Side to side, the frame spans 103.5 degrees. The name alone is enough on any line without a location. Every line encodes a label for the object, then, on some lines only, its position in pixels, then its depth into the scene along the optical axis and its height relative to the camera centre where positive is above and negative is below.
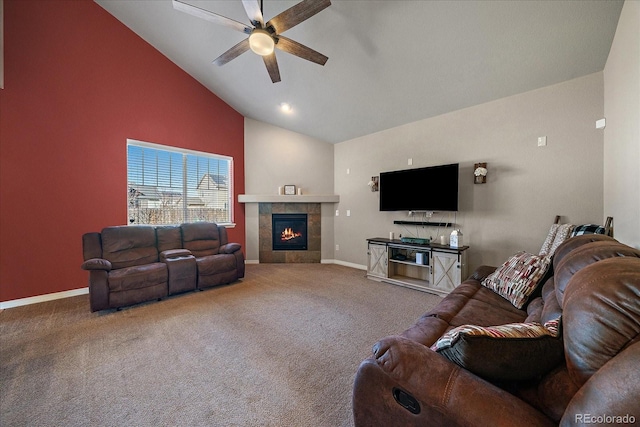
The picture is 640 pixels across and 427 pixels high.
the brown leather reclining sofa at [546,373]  0.65 -0.56
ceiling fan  2.18 +1.74
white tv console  3.49 -0.84
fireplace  5.72 -0.47
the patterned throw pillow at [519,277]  1.96 -0.57
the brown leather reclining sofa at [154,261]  2.98 -0.71
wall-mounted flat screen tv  3.65 +0.32
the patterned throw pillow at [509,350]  0.90 -0.52
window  4.28 +0.49
